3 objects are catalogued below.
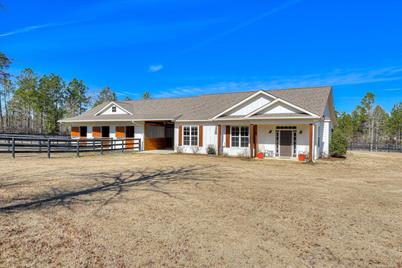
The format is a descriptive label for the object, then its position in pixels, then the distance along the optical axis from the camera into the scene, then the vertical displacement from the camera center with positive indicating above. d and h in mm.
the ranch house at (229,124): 15453 +638
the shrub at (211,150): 17578 -1339
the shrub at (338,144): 16422 -762
